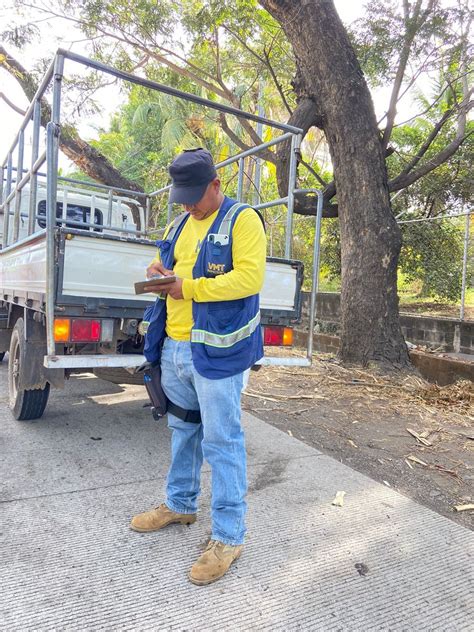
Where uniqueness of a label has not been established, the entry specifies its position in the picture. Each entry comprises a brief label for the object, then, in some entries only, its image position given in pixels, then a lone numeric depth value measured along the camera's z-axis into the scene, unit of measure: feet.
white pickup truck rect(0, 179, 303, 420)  10.52
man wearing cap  7.19
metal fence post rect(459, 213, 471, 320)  27.22
